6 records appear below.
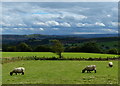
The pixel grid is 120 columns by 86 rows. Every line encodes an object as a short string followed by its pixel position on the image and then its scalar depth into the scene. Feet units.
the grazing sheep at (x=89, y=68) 97.23
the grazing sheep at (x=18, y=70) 92.22
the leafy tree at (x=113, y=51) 310.86
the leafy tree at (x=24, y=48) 347.52
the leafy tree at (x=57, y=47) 233.96
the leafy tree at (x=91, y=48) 327.47
